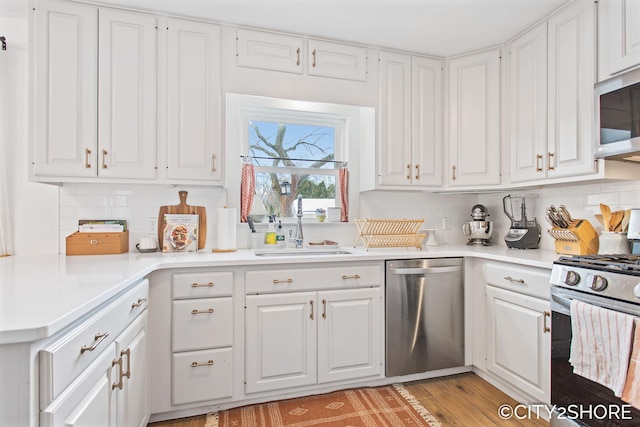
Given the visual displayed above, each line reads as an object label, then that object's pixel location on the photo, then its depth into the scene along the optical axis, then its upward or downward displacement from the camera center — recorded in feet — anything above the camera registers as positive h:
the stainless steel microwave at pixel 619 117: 5.63 +1.66
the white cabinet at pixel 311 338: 6.57 -2.47
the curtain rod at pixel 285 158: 8.65 +1.42
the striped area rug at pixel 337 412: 6.11 -3.71
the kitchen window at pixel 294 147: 8.48 +1.75
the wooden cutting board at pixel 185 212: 7.79 +0.03
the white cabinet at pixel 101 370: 2.78 -1.63
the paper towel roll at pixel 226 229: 7.65 -0.35
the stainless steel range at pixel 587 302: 4.46 -1.52
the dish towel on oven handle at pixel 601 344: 4.33 -1.75
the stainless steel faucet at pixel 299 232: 8.35 -0.45
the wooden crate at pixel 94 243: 6.98 -0.62
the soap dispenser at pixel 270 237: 8.34 -0.57
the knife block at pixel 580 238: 6.66 -0.47
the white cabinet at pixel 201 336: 6.15 -2.24
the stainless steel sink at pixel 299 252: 7.52 -0.86
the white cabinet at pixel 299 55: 7.55 +3.61
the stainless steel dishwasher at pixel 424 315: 7.31 -2.19
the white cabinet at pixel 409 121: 8.48 +2.32
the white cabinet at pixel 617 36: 5.62 +3.03
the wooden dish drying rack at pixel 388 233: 8.29 -0.47
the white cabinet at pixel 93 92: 6.45 +2.34
